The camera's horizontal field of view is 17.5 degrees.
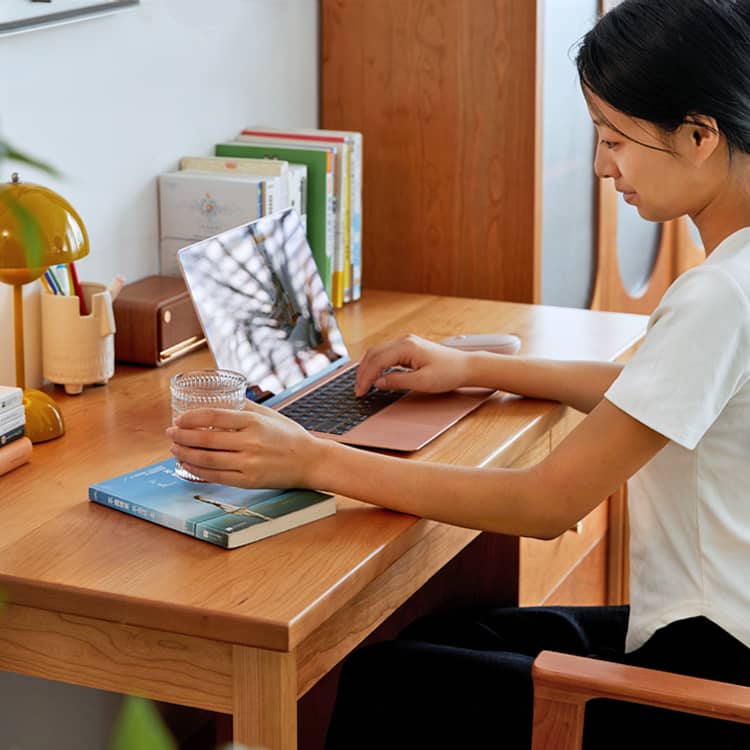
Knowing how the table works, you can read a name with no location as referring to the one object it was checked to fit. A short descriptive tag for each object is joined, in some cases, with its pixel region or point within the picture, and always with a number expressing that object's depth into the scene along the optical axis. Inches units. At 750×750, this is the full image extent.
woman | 107.0
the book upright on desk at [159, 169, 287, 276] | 137.2
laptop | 121.4
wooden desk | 103.4
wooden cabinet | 151.2
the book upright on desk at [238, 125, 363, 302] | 146.5
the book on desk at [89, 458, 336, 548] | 108.3
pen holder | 126.2
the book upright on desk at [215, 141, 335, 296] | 144.3
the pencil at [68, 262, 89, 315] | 127.9
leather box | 131.0
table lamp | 118.9
